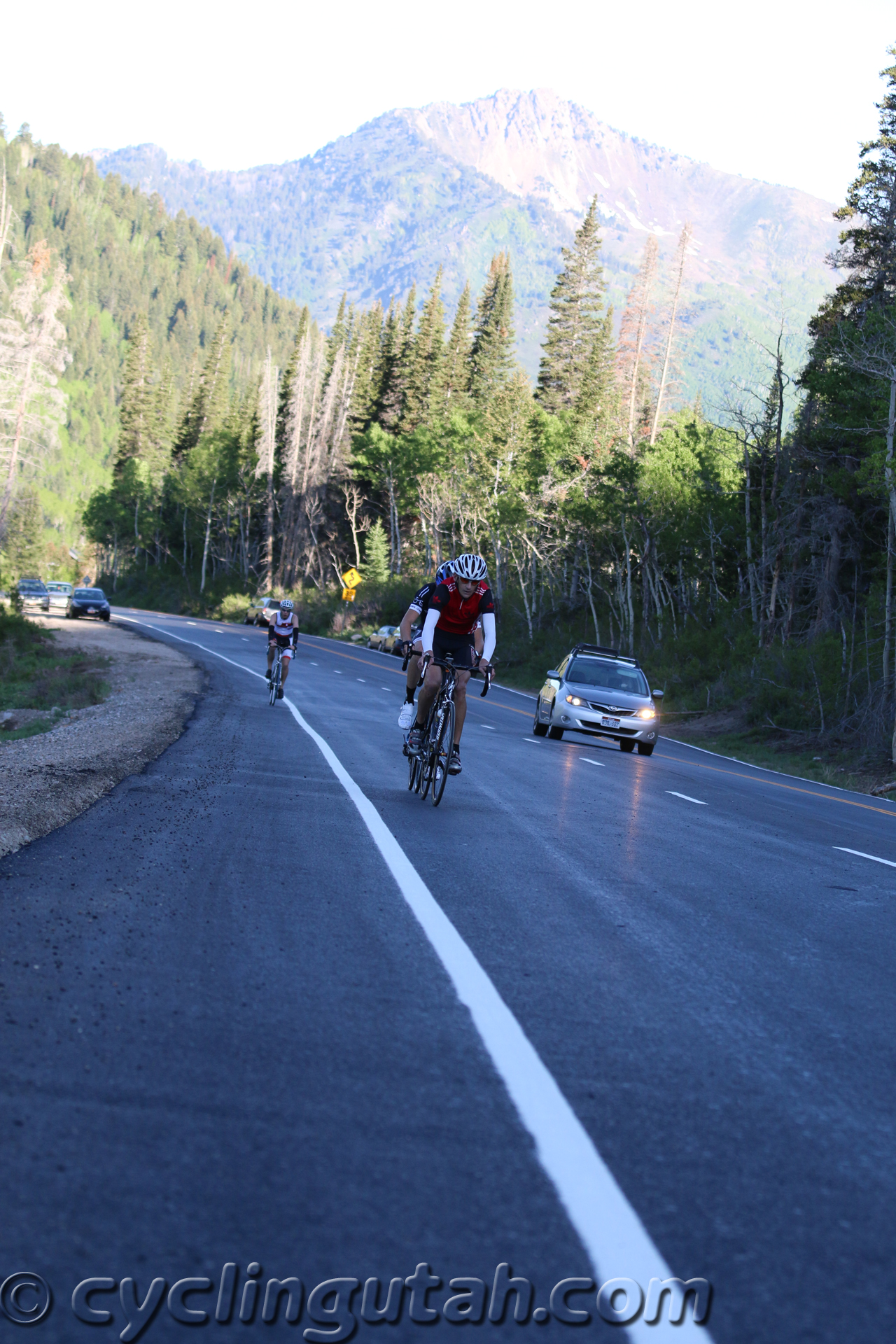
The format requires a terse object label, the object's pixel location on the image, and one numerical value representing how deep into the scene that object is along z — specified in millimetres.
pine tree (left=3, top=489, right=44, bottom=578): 109550
